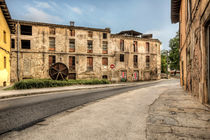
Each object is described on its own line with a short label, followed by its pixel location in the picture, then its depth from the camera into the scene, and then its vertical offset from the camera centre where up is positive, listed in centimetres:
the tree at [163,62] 4764 +261
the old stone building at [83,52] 1966 +324
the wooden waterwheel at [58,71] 1644 -15
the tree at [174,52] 3384 +484
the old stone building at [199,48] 426 +88
